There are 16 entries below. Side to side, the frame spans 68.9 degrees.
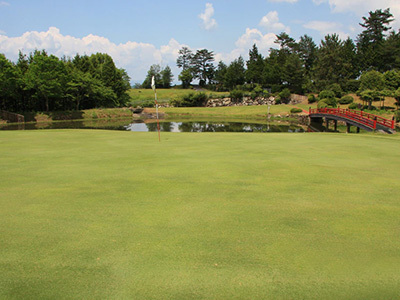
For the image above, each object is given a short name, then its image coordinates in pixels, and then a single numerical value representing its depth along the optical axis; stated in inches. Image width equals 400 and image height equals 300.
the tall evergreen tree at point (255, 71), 3671.3
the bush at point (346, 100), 2319.1
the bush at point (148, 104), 3181.6
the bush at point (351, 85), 2669.8
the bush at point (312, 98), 2753.2
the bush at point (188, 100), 3250.7
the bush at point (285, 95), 3021.7
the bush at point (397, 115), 1484.9
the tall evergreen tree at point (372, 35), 2987.2
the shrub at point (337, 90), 2573.8
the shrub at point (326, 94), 2429.0
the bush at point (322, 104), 2184.2
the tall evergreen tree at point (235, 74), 3878.0
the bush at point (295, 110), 2325.7
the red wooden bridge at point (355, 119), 960.3
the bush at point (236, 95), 3309.5
